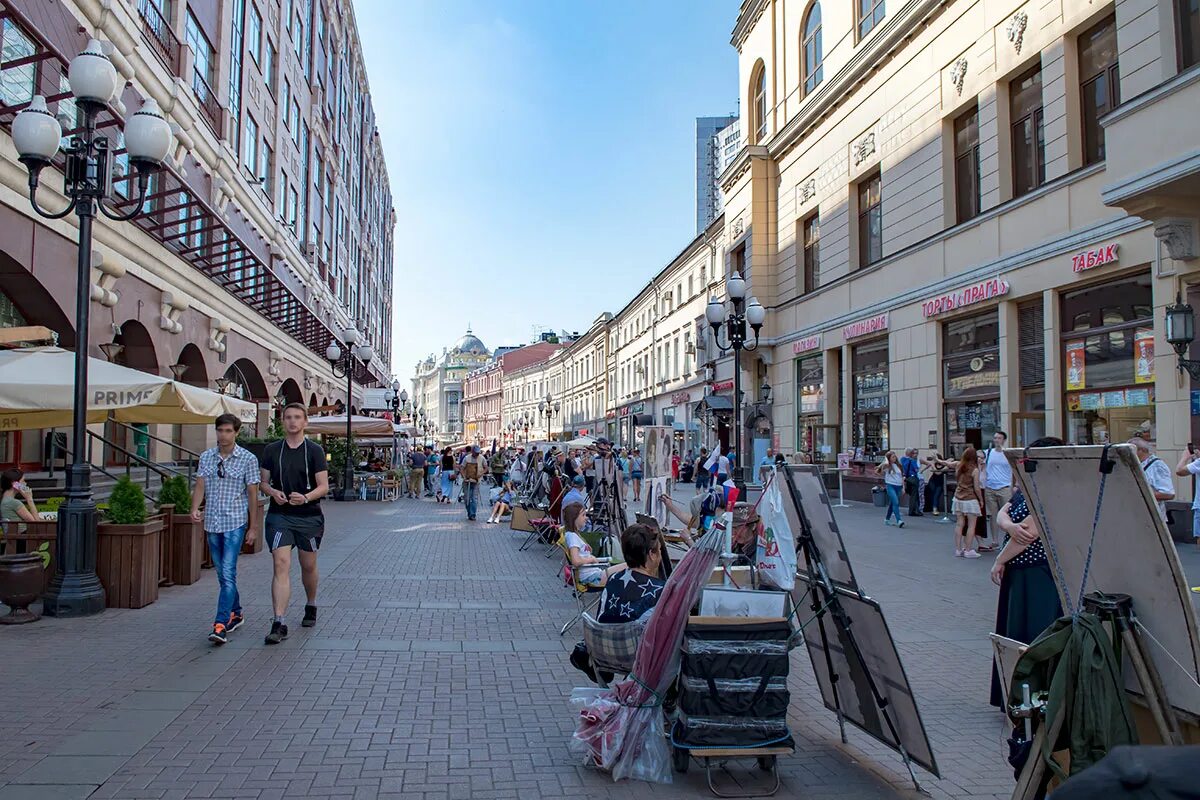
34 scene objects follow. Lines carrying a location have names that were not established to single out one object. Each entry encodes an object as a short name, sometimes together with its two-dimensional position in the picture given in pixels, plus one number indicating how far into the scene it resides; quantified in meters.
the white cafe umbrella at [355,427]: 27.15
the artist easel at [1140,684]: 2.83
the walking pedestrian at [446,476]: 26.11
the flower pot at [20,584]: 7.30
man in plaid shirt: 6.86
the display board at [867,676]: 4.01
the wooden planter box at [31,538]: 8.06
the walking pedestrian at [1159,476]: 10.26
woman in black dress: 4.77
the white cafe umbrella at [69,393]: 8.84
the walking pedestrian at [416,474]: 29.44
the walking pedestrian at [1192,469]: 11.78
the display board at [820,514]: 4.46
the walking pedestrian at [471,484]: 20.14
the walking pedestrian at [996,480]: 13.33
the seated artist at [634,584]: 4.70
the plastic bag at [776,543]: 4.70
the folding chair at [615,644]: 4.62
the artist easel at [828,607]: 4.21
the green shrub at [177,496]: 9.52
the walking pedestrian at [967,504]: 12.89
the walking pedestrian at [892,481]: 17.91
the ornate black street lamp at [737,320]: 13.48
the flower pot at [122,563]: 8.10
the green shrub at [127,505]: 8.20
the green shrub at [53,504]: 9.70
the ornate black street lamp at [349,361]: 25.09
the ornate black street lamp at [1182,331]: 12.52
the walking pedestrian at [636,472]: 28.68
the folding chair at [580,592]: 7.53
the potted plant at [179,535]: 9.50
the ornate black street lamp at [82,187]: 7.76
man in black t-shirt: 6.93
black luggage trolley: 4.07
